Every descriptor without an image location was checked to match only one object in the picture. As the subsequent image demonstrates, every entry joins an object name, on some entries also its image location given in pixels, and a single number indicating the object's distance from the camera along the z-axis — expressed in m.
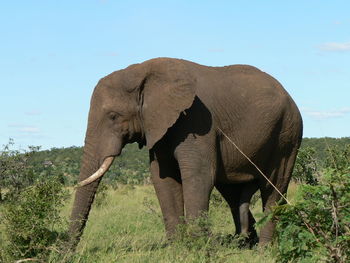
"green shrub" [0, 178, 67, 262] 14.60
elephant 18.31
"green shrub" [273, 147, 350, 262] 9.98
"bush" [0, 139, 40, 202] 28.34
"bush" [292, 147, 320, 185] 30.84
